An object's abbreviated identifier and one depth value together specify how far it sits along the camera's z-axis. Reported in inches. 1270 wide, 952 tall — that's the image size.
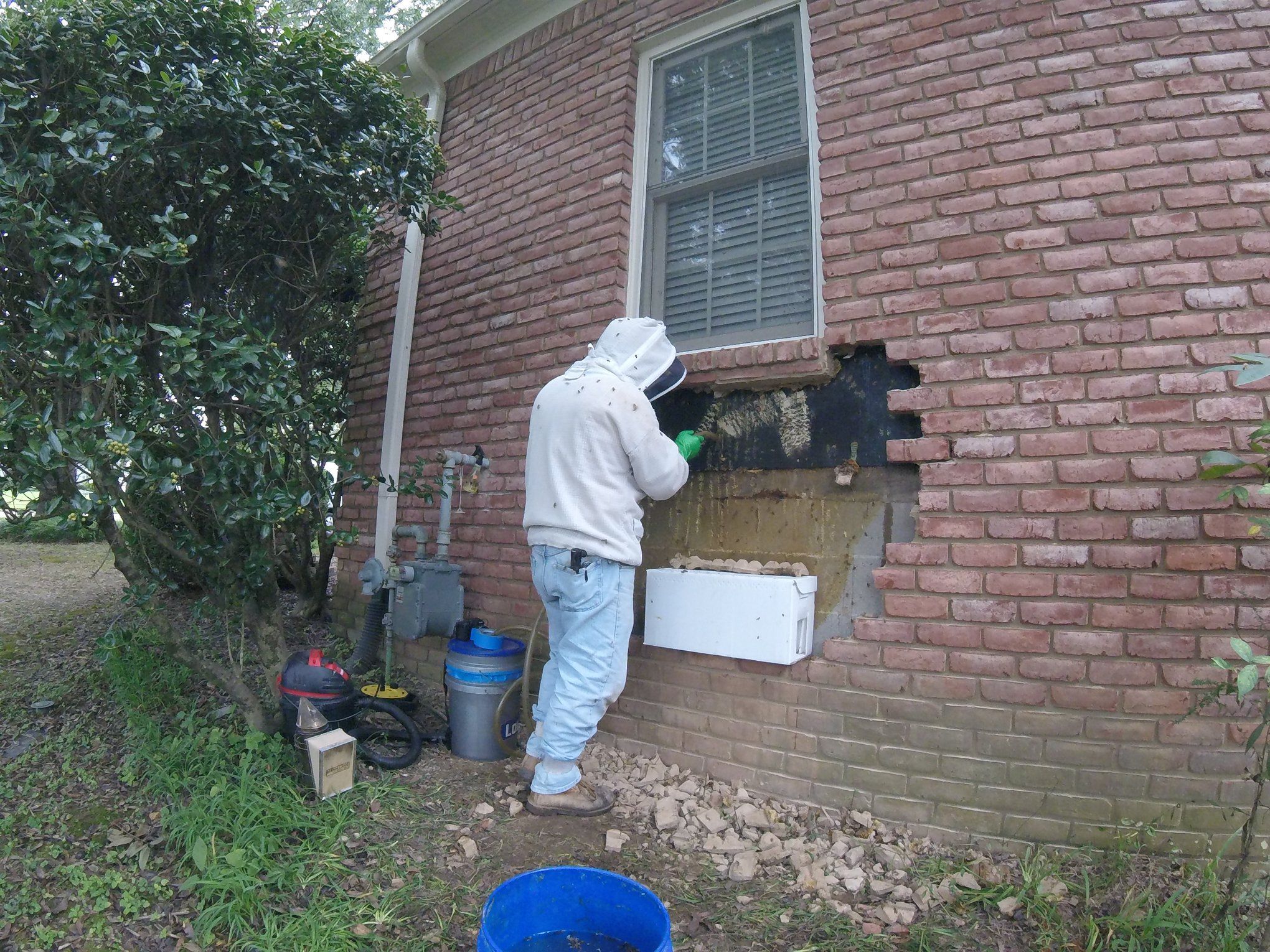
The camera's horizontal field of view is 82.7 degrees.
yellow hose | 128.6
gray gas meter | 143.3
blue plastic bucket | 75.9
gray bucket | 129.0
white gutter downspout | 177.9
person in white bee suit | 111.1
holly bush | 110.1
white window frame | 131.9
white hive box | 112.5
